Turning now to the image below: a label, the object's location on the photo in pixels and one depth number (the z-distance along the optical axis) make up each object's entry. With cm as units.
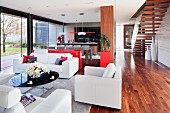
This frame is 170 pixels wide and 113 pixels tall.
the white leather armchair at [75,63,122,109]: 220
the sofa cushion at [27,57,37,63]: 435
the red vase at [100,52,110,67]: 483
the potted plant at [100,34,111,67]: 482
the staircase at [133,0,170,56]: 526
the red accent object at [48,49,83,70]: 496
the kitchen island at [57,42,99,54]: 839
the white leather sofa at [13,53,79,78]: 386
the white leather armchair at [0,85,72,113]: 105
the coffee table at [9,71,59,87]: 245
